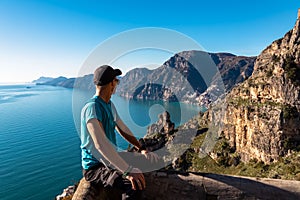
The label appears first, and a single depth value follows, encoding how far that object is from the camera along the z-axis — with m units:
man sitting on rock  2.36
